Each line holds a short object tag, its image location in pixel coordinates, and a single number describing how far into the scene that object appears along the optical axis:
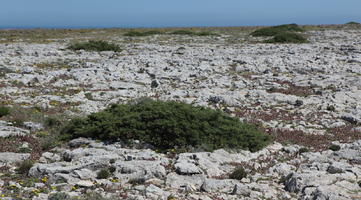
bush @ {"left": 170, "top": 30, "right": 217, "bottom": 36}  58.19
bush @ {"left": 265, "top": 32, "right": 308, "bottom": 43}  46.22
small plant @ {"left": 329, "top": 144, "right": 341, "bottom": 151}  12.04
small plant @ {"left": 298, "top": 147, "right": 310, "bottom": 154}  11.83
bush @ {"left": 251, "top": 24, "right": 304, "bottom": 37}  57.22
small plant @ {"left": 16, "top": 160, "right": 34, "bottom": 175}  9.20
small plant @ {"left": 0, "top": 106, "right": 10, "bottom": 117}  14.07
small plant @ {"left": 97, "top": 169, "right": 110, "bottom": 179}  9.01
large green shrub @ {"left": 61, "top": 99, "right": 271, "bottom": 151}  11.59
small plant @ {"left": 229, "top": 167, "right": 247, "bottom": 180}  9.48
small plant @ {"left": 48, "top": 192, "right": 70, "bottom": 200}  7.54
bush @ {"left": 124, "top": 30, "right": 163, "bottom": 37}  57.56
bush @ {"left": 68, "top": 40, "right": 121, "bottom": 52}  36.10
